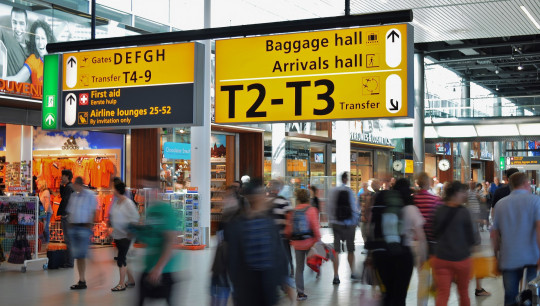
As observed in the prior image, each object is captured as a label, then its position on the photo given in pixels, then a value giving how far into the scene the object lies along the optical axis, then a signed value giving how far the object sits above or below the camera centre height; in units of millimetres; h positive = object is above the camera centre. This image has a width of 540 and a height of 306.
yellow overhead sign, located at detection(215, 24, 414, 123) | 8258 +1310
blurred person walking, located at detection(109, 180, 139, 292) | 10320 -594
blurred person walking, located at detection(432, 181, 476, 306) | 6996 -684
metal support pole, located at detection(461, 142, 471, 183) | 46719 +1335
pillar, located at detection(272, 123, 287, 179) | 24547 +1134
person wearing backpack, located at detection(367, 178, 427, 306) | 6789 -666
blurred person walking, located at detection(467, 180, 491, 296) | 10734 -665
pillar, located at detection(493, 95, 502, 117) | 33688 +3515
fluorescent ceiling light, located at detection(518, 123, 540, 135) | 32500 +2419
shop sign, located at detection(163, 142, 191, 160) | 19375 +890
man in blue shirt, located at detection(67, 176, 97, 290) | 10773 -617
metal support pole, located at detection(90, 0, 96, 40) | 8797 +2061
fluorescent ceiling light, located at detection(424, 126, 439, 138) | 35719 +2486
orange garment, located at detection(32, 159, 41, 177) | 19438 +358
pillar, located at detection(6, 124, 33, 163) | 17297 +985
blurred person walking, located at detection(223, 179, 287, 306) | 4688 -528
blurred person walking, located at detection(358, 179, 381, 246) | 7319 -269
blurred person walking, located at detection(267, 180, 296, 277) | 9859 -428
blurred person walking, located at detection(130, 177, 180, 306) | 6492 -708
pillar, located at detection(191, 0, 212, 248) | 17484 +582
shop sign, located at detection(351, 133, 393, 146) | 31641 +2041
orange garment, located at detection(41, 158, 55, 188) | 19484 +271
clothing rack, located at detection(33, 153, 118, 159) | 19844 +771
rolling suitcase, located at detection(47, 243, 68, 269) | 13992 -1554
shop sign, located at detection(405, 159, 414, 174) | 36569 +734
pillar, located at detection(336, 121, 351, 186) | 24183 +1061
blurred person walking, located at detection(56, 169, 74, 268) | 13703 -438
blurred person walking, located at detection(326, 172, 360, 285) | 12088 -644
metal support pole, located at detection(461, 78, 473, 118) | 34750 +3641
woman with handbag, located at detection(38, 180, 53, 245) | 15064 -610
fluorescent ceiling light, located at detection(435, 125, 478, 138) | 34594 +2499
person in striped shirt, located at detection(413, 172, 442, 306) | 8445 -449
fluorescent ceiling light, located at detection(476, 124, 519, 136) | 33344 +2452
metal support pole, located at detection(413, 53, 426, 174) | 30891 +3177
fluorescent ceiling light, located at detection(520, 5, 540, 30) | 17984 +4481
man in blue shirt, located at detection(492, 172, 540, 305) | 6652 -586
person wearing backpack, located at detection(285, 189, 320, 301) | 9797 -727
